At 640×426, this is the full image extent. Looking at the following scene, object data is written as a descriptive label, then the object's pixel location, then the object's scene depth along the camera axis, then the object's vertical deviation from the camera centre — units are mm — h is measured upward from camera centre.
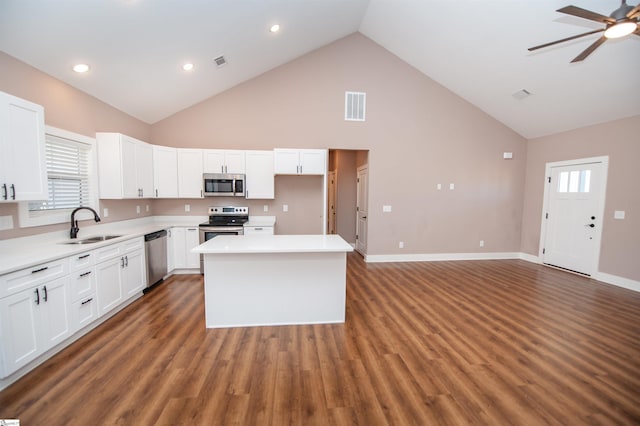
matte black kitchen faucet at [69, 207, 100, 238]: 3031 -355
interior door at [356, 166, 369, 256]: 5841 -186
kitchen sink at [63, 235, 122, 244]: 2942 -531
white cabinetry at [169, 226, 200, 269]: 4574 -860
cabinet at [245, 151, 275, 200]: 4895 +476
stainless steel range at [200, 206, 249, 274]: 4516 -448
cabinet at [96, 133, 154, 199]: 3605 +478
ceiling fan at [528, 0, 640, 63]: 2152 +1618
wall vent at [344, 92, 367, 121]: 5379 +2045
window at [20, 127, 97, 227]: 2731 +226
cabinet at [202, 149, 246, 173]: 4777 +731
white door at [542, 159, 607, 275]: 4523 -232
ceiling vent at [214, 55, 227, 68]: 4038 +2266
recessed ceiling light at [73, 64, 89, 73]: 2970 +1552
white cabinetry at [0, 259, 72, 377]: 1883 -965
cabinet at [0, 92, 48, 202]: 2111 +409
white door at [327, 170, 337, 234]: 6973 -111
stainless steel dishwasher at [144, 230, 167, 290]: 3820 -920
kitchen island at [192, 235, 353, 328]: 2824 -982
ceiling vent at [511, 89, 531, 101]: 4500 +1980
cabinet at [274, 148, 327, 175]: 4883 +753
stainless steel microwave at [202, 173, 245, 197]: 4758 +279
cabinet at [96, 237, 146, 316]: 2850 -952
